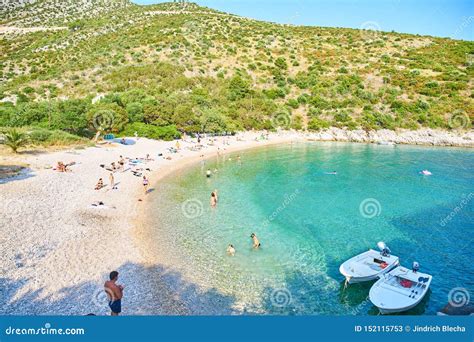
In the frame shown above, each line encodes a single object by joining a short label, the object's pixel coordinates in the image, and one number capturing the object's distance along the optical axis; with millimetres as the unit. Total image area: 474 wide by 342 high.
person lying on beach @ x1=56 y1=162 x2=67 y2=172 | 24422
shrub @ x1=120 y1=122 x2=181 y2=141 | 42656
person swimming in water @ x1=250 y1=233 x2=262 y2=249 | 16250
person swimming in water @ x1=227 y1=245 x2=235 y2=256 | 15344
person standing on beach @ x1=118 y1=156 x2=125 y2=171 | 28388
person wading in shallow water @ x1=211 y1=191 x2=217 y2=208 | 21953
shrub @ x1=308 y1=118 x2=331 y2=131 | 59250
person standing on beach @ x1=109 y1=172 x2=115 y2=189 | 23223
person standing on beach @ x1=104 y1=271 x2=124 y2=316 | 8750
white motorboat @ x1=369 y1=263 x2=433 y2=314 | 11156
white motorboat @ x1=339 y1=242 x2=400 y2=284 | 13041
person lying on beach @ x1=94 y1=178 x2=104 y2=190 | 22484
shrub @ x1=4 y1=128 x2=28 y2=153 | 26639
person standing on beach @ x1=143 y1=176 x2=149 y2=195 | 23328
